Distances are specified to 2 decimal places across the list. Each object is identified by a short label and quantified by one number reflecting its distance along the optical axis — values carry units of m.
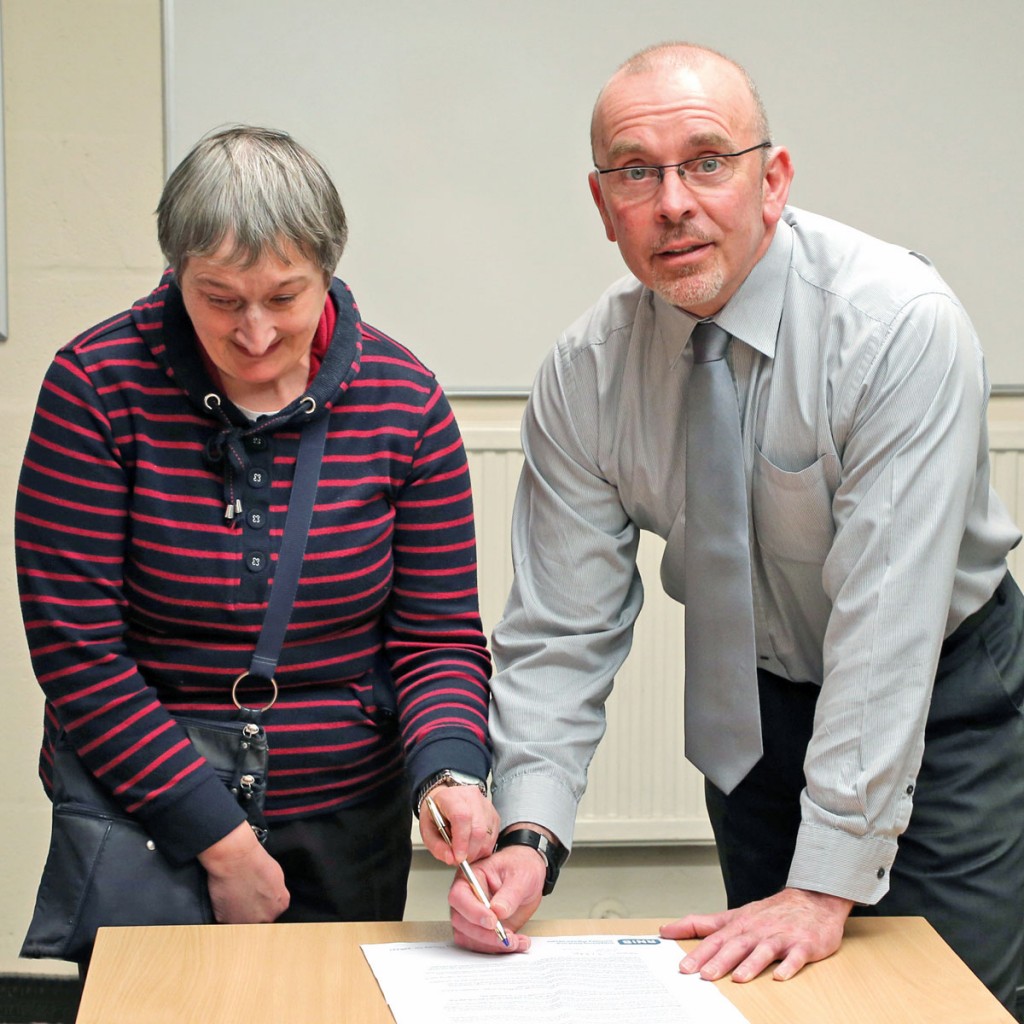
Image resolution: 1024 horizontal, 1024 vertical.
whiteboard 2.46
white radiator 2.62
